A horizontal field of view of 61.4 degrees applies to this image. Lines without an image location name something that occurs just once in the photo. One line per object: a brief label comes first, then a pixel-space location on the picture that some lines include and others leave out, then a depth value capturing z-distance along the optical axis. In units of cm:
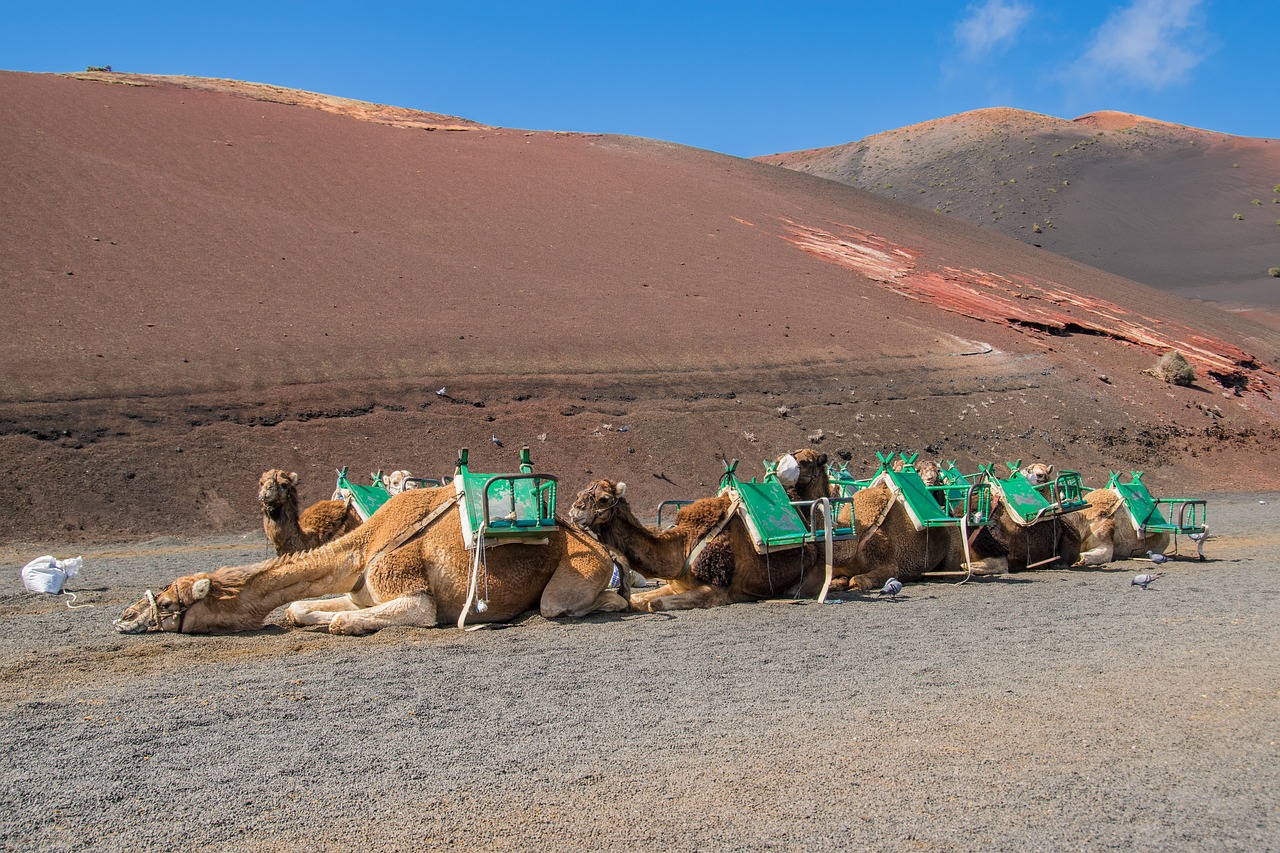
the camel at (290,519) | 944
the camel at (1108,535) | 1393
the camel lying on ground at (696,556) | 939
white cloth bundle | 1089
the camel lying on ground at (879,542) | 1069
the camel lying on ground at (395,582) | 786
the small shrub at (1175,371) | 3609
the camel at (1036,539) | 1307
